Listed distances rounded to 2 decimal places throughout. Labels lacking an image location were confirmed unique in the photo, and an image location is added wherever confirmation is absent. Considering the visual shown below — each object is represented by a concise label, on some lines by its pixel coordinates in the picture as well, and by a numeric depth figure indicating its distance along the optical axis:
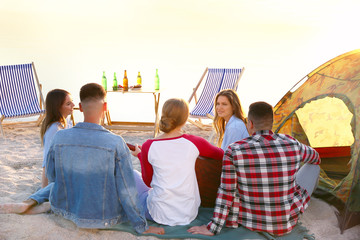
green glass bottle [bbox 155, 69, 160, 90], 5.48
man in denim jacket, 2.09
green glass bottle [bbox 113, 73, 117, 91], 5.38
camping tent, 2.58
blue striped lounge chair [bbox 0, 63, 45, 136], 5.13
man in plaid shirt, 2.13
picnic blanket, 2.21
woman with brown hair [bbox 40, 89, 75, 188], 2.79
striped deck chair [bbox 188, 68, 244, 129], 5.48
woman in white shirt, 2.19
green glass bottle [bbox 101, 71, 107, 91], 5.38
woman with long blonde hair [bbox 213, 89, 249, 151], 2.83
